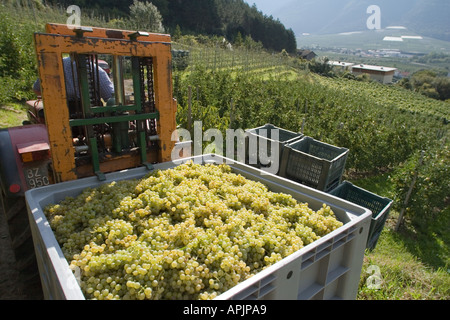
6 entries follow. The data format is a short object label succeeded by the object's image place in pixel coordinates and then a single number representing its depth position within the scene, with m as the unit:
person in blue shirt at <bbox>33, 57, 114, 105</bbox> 3.58
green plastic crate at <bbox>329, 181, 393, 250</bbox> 4.21
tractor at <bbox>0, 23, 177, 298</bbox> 2.31
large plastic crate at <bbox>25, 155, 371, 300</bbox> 1.46
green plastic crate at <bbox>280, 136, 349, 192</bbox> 4.29
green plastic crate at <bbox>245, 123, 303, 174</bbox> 5.02
